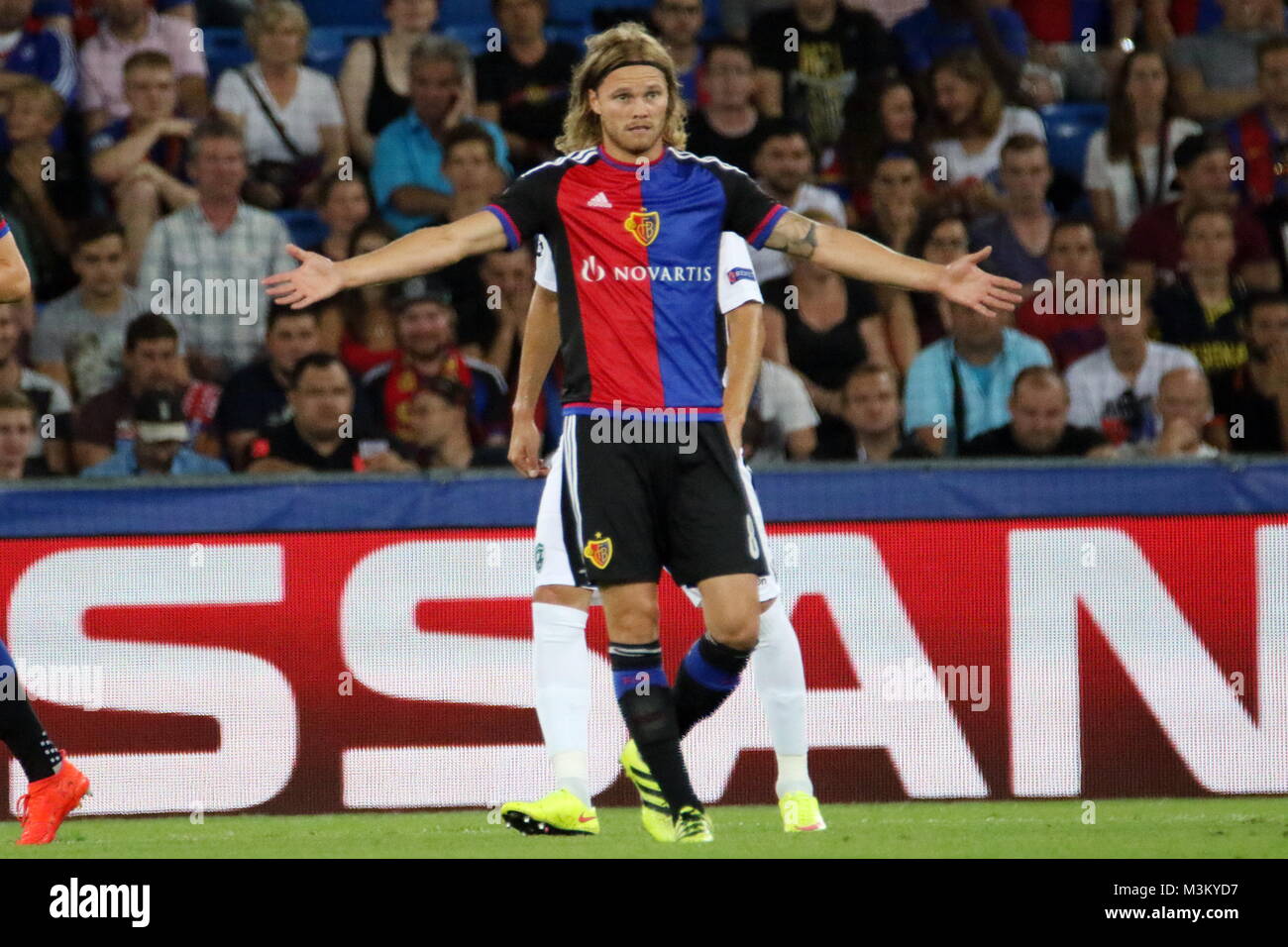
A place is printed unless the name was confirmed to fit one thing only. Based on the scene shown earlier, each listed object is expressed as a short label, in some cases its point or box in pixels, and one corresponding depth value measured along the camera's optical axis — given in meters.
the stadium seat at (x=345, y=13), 19.11
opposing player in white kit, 10.60
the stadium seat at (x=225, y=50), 18.25
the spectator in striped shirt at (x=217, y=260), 15.98
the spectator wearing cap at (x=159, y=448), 15.27
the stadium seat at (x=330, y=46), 18.36
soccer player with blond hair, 10.18
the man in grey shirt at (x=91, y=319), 15.77
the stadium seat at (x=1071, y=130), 18.31
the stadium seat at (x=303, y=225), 17.53
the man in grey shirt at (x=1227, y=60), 18.52
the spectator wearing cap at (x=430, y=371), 15.53
